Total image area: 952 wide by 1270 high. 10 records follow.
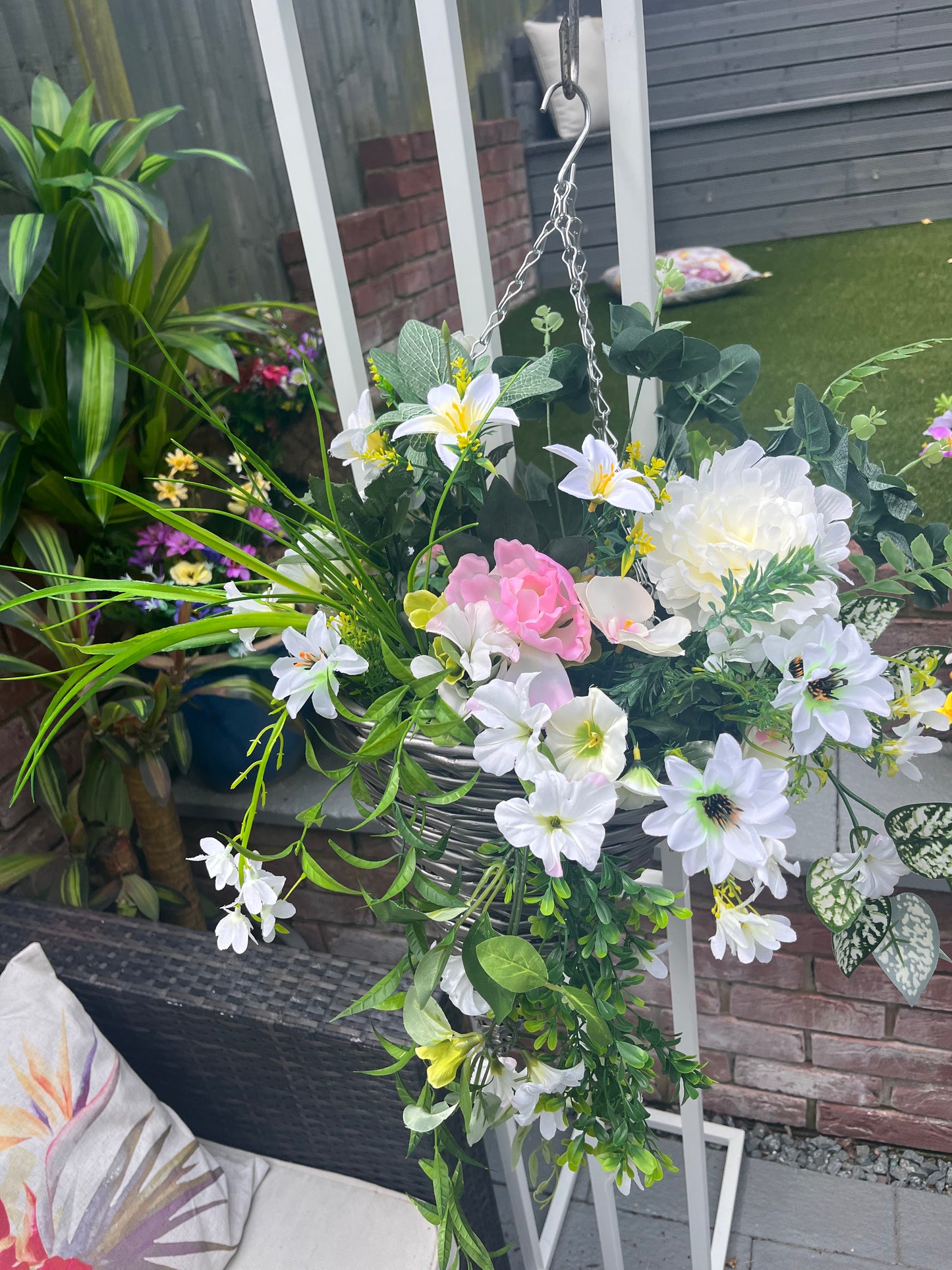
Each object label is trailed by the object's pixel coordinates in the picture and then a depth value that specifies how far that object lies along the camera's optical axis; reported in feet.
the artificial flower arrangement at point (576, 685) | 1.52
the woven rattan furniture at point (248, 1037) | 3.22
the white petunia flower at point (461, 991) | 1.91
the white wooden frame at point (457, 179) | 2.18
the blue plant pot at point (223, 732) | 4.79
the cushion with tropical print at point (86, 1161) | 2.98
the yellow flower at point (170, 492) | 4.25
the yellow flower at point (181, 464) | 4.35
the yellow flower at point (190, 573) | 4.15
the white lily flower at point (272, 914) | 1.92
